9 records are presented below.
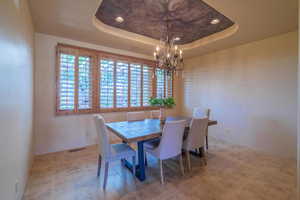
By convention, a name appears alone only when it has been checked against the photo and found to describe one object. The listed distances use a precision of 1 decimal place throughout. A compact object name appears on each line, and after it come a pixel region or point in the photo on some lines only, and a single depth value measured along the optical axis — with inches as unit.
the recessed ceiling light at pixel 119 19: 105.0
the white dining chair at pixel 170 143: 79.0
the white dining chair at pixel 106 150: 76.6
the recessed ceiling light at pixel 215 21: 108.6
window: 125.3
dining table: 77.6
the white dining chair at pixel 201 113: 131.6
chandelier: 99.4
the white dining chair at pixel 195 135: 91.7
